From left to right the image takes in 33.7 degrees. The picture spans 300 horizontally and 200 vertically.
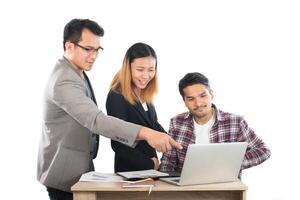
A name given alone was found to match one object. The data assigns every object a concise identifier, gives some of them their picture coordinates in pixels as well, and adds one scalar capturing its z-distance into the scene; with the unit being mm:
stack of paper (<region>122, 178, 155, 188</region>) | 2234
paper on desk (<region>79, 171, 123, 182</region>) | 2362
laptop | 2150
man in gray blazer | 2336
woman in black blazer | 2709
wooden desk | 2205
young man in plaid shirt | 2756
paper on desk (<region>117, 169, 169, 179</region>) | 2386
